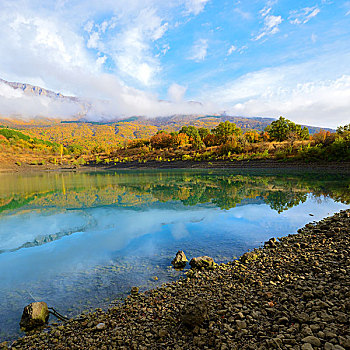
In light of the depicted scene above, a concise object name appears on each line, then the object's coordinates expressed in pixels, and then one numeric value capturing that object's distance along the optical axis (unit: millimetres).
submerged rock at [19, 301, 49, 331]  4793
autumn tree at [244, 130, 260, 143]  78525
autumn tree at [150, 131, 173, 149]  97562
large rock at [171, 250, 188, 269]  7437
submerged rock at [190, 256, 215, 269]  7107
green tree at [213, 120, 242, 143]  84688
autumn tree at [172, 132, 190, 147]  93875
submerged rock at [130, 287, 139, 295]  5934
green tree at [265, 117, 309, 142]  70812
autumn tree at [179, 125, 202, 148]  98438
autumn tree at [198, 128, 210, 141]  106356
